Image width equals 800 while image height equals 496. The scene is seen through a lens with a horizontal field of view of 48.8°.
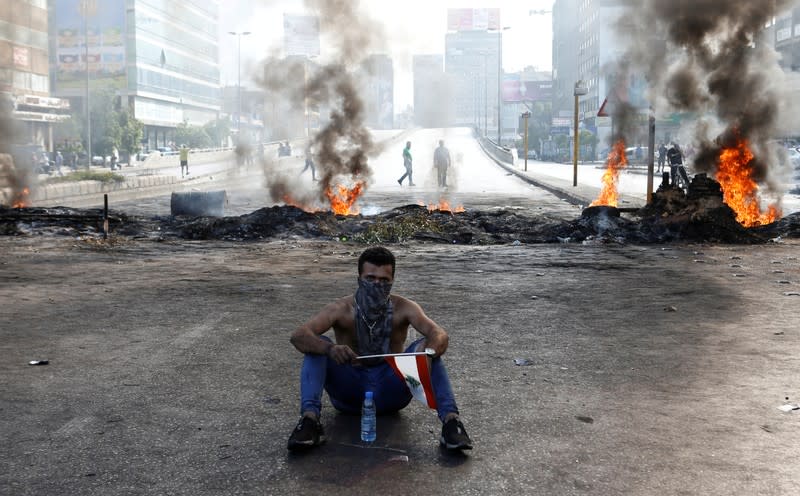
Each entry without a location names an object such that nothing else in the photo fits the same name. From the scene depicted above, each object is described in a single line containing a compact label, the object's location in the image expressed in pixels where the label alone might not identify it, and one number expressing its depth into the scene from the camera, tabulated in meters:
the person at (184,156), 41.27
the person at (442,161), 31.52
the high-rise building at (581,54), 110.81
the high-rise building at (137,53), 84.38
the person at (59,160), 47.44
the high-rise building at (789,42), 59.81
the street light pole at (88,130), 46.45
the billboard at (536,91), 132.75
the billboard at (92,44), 84.31
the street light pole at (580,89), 29.22
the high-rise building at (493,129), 183.38
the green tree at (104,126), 57.94
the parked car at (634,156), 64.24
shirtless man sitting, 4.46
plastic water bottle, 4.41
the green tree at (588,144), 84.31
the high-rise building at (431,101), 136.75
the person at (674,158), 19.08
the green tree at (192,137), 85.38
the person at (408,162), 31.91
